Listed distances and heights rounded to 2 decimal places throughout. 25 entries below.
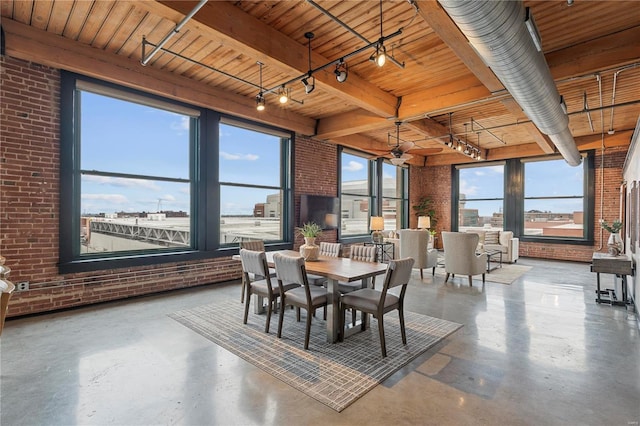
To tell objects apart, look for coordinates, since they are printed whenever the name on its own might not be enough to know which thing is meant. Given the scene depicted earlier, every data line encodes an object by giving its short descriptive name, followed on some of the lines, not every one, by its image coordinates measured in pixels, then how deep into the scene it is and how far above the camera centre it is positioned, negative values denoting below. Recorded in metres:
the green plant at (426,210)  10.95 +0.06
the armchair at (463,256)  5.61 -0.80
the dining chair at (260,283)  3.38 -0.83
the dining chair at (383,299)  2.85 -0.85
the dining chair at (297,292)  3.00 -0.84
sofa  8.03 -0.83
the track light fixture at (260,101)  4.15 +1.46
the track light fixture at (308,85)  3.68 +1.50
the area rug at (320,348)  2.38 -1.31
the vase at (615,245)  4.67 -0.49
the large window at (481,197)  9.90 +0.50
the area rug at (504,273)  6.04 -1.30
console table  4.30 -0.77
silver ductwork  1.99 +1.27
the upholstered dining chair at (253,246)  4.66 -0.53
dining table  3.04 -0.62
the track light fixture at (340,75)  3.50 +1.53
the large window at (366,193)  8.47 +0.54
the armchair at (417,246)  6.23 -0.70
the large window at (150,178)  4.21 +0.51
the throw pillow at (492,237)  8.37 -0.67
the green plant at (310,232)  3.91 -0.26
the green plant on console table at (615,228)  4.79 -0.24
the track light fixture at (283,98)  4.02 +1.45
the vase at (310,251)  3.86 -0.49
